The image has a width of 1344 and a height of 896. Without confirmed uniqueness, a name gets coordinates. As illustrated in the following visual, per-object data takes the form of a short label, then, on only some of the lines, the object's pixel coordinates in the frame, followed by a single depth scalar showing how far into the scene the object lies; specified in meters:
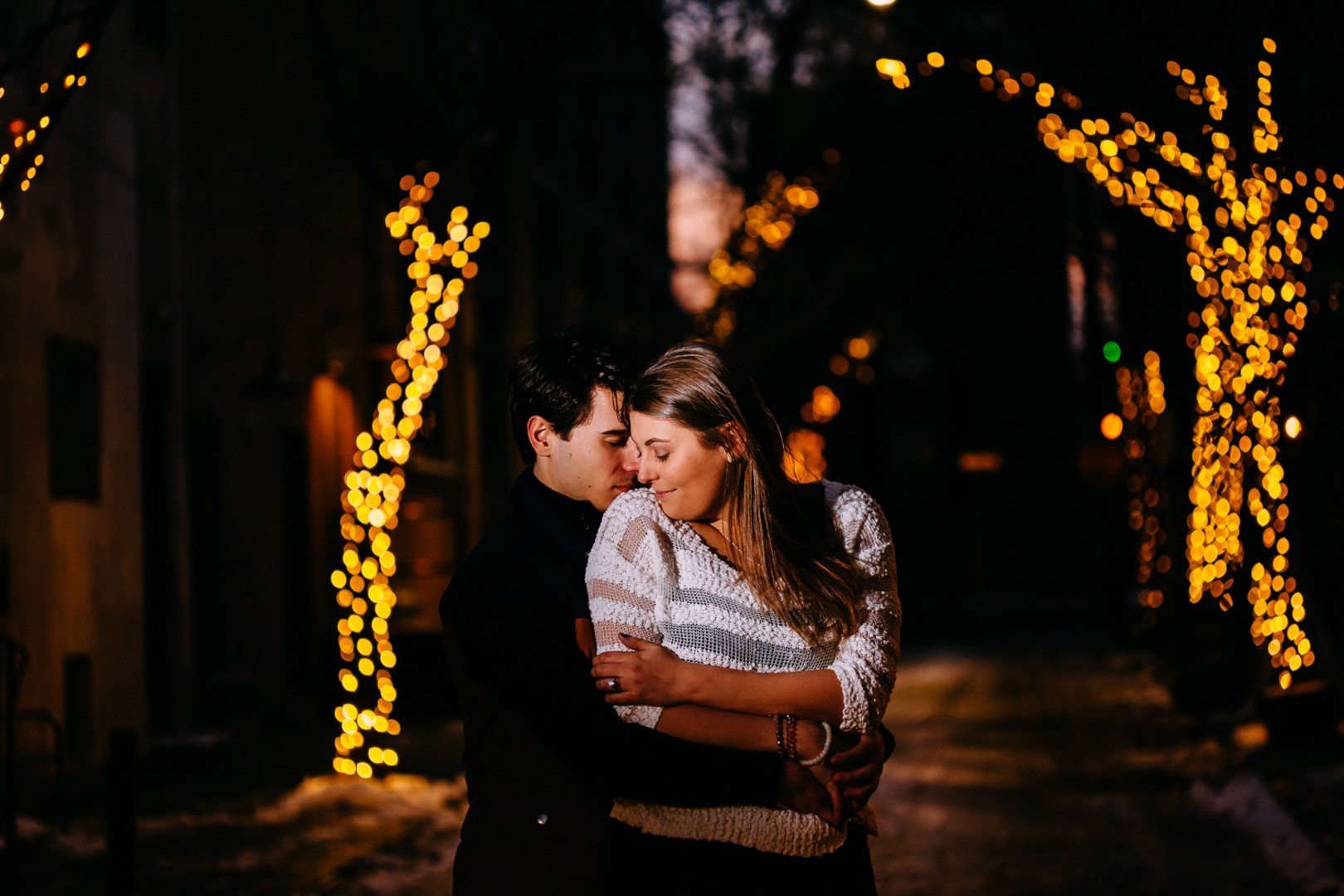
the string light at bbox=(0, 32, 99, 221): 5.86
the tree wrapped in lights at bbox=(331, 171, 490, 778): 13.50
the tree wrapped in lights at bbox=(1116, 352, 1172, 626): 20.86
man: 3.20
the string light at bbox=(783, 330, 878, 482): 28.66
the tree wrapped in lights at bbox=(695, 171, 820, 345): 21.70
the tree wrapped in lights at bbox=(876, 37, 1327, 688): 7.63
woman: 3.21
